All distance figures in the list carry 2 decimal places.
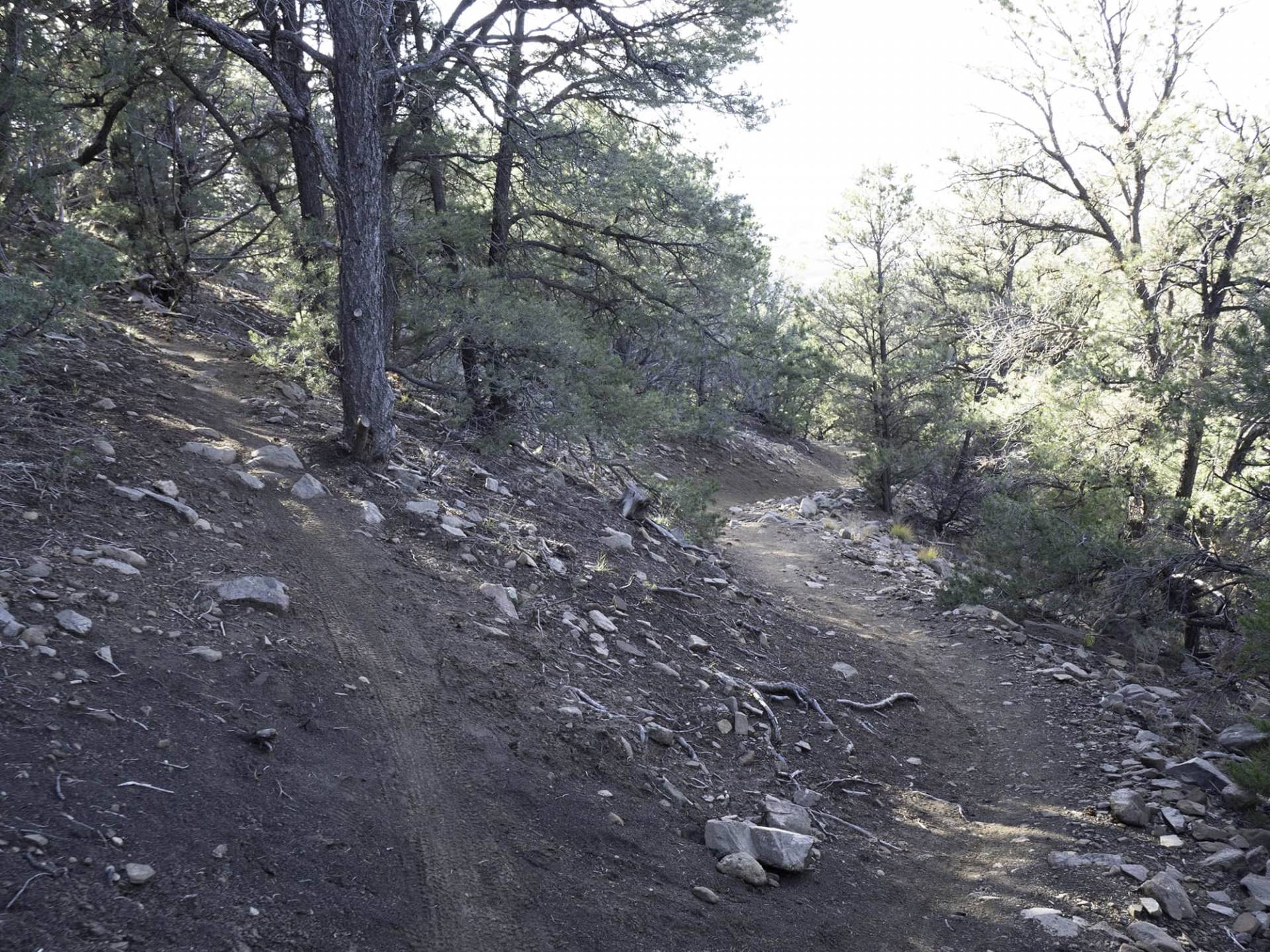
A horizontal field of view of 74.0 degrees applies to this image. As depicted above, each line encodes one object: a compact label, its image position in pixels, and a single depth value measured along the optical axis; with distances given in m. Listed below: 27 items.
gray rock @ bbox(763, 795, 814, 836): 4.89
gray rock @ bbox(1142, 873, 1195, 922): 4.28
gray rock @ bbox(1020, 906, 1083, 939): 4.11
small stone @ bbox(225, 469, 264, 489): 6.29
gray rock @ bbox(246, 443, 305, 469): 6.83
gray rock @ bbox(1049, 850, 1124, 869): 4.78
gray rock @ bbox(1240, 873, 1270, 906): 4.32
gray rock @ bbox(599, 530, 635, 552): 8.44
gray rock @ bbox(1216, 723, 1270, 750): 6.13
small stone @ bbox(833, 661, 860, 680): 8.00
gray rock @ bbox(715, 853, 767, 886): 4.32
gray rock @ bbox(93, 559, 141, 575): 4.51
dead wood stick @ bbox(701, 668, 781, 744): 6.46
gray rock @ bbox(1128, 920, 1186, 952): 3.96
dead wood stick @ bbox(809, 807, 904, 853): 5.16
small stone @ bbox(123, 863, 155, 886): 2.88
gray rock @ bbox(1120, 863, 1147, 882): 4.59
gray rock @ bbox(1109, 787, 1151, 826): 5.30
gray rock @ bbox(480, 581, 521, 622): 6.20
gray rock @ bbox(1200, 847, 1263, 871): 4.69
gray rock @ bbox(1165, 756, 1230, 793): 5.56
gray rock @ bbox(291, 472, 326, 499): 6.56
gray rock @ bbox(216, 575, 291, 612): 4.79
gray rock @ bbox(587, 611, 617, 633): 6.68
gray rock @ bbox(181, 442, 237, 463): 6.42
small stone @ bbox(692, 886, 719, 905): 4.05
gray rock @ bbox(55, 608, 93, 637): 3.92
